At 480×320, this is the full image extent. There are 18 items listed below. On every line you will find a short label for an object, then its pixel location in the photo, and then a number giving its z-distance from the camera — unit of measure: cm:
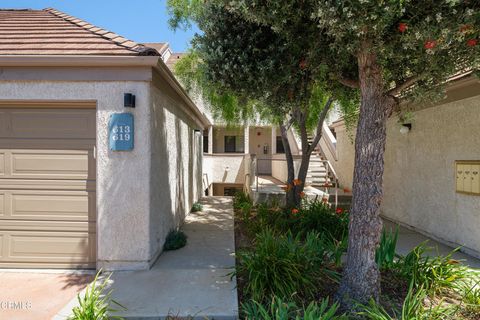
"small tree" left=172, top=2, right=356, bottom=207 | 507
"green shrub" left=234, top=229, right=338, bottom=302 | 396
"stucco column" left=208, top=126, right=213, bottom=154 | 1823
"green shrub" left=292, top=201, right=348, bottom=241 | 634
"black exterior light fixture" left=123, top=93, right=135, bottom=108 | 477
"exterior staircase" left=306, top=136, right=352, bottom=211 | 1011
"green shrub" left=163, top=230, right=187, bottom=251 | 594
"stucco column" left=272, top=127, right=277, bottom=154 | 1995
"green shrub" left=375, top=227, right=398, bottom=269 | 458
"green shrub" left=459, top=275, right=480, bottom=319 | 364
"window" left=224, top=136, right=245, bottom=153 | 2221
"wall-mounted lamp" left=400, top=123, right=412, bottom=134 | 779
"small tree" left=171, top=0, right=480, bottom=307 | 323
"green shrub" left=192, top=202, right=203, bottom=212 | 980
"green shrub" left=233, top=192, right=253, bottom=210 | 1032
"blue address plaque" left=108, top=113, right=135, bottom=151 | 482
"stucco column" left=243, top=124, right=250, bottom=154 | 1882
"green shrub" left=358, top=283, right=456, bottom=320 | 328
